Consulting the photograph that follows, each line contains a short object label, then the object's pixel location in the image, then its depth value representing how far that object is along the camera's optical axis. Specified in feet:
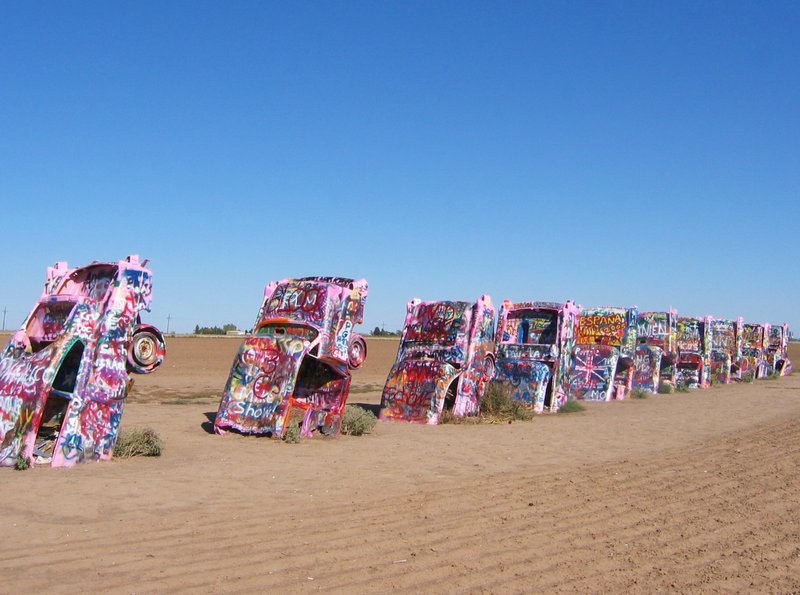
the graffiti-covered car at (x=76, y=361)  30.30
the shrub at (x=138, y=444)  33.58
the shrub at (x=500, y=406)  54.08
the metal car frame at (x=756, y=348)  112.06
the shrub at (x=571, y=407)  62.18
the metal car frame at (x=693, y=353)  94.17
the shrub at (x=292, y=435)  39.65
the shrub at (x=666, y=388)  84.99
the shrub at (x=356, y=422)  43.98
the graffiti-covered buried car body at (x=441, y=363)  50.85
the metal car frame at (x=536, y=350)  60.90
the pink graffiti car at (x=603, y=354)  74.84
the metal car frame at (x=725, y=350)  103.84
